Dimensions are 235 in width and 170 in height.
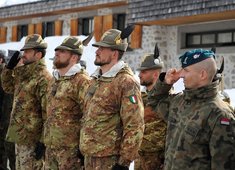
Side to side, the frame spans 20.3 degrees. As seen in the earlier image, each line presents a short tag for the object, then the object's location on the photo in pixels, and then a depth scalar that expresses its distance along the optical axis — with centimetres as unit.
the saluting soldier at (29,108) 730
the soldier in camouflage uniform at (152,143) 653
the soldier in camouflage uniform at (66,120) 644
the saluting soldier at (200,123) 414
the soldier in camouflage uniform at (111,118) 549
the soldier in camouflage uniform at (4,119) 937
